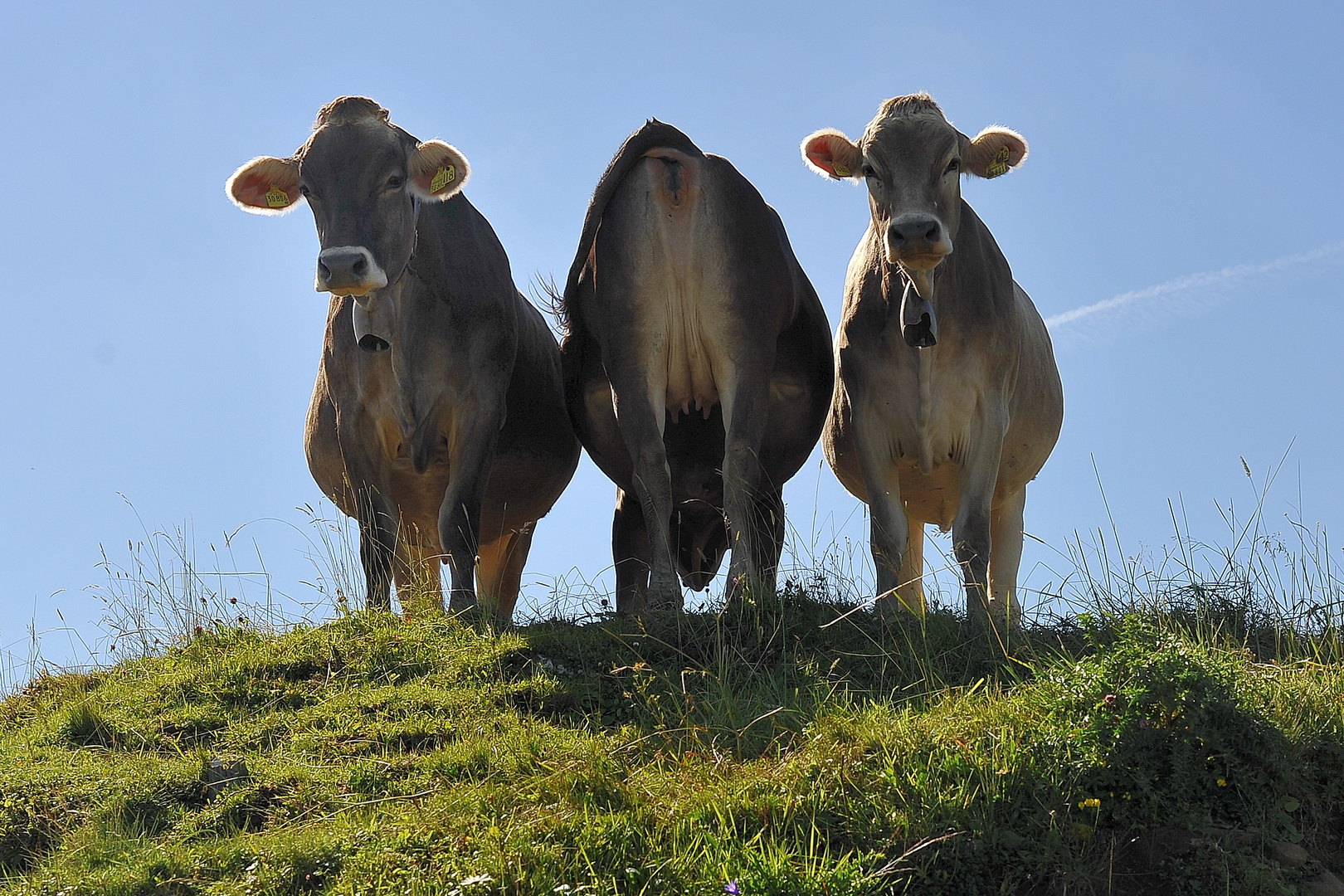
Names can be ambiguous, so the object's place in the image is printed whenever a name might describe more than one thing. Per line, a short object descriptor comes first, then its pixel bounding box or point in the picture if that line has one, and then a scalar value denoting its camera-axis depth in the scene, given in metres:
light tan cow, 8.96
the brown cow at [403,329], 9.23
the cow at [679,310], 9.05
